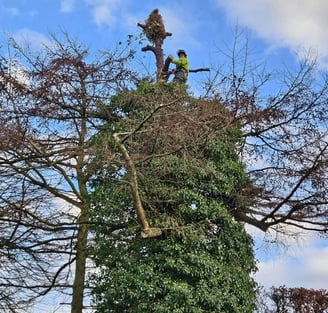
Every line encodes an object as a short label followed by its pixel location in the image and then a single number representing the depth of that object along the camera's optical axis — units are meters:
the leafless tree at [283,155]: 8.95
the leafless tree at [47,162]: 8.65
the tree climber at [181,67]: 10.06
